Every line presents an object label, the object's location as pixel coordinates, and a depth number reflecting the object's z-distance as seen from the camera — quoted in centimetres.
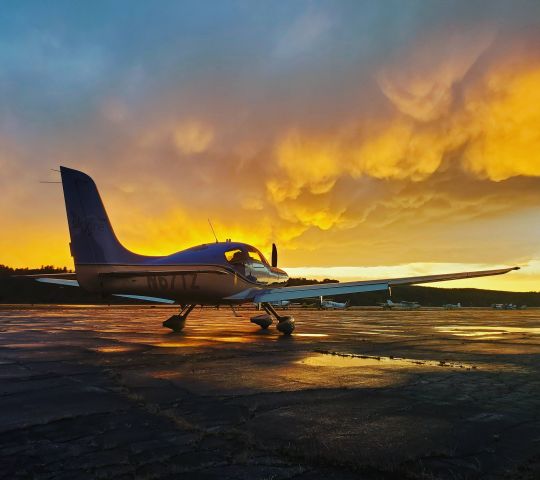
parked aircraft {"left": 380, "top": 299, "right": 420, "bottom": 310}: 8325
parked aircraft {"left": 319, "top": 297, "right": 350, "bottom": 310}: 7121
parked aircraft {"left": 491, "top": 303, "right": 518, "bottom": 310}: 10484
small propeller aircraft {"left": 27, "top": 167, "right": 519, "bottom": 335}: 1377
